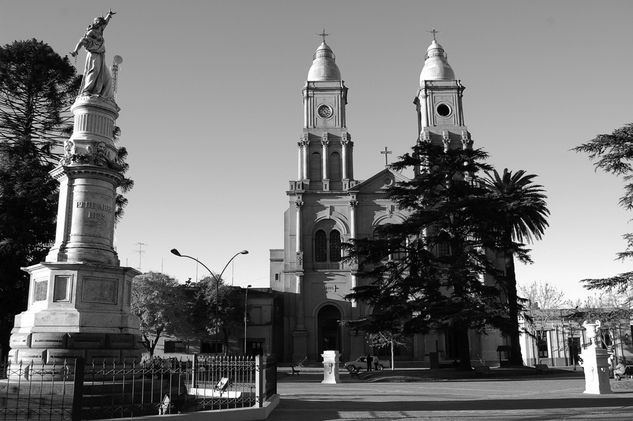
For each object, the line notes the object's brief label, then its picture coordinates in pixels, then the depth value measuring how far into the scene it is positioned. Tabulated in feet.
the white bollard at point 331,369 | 92.94
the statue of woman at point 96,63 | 57.93
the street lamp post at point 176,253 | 100.12
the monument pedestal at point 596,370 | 63.31
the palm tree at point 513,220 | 111.14
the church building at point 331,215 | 170.19
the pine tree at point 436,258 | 104.63
